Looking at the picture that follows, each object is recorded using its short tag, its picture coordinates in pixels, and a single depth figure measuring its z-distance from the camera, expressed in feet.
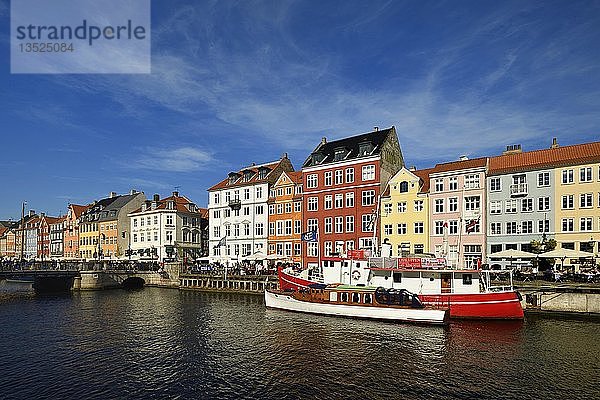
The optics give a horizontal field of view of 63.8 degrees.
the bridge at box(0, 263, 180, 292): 238.27
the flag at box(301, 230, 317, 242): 169.27
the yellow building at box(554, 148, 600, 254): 160.45
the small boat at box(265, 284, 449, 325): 128.66
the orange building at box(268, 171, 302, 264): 237.45
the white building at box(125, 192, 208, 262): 309.01
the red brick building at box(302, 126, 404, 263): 211.82
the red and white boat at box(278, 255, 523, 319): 129.80
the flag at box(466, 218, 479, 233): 182.73
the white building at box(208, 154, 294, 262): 255.91
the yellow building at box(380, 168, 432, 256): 198.39
